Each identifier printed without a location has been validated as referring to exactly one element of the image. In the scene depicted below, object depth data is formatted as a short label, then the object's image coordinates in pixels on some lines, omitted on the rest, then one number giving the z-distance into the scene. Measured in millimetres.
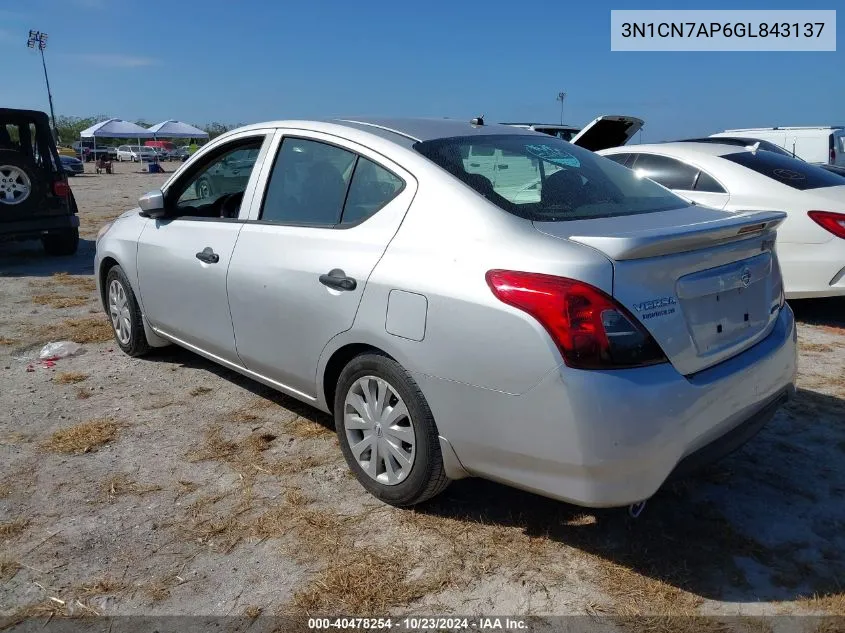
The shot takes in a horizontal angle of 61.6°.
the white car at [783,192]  5504
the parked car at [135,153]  51847
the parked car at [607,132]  8930
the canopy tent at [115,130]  42781
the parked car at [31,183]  9000
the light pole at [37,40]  54688
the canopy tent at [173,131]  43531
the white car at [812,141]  18484
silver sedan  2326
